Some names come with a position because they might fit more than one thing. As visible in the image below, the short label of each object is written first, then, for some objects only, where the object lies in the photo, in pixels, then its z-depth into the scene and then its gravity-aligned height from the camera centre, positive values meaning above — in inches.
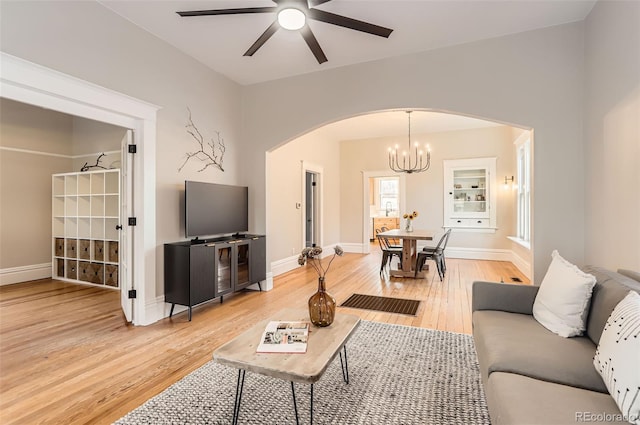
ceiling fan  91.9 +60.0
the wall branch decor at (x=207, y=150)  152.8 +32.3
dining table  207.9 -28.7
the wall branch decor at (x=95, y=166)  205.6 +30.1
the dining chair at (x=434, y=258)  204.4 -31.8
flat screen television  143.4 +0.7
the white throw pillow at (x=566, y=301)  69.8 -21.3
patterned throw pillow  42.6 -22.6
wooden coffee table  58.4 -30.2
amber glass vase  78.5 -25.3
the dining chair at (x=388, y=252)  218.6 -30.1
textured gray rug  70.2 -47.1
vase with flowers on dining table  236.7 -8.4
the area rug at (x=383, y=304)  145.6 -46.7
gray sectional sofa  46.0 -29.6
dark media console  132.5 -27.2
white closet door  131.0 -6.7
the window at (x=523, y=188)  221.9 +17.2
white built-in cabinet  280.4 +16.0
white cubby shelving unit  192.5 -11.0
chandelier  298.4 +49.2
